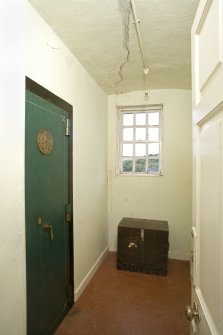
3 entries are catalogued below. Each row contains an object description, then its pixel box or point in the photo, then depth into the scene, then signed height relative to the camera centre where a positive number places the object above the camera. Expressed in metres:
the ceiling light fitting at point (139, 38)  1.41 +1.06
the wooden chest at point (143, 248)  2.64 -1.05
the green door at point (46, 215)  1.43 -0.38
